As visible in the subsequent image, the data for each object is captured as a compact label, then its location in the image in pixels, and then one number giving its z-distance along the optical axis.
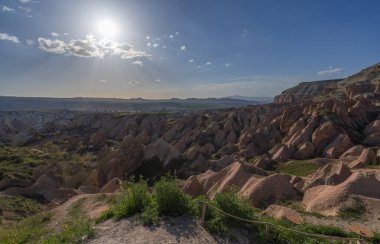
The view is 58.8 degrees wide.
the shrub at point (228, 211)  12.35
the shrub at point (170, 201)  12.89
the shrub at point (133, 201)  13.41
